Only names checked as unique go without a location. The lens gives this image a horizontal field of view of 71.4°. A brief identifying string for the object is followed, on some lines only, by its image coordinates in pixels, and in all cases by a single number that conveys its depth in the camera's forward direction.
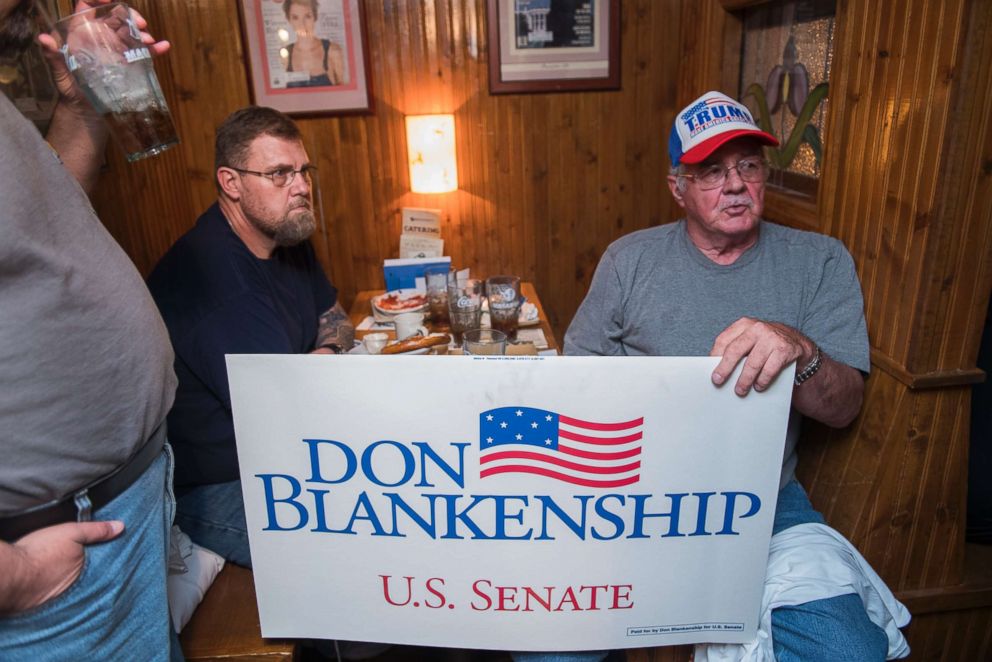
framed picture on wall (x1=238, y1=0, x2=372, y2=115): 2.88
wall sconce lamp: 2.93
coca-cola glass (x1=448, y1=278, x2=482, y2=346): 2.15
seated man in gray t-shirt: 1.45
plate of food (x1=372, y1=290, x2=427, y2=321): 2.45
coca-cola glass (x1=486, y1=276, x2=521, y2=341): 2.17
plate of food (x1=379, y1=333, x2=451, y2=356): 2.02
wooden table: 2.33
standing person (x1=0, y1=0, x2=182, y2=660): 0.84
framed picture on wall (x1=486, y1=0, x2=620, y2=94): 2.94
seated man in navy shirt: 1.58
